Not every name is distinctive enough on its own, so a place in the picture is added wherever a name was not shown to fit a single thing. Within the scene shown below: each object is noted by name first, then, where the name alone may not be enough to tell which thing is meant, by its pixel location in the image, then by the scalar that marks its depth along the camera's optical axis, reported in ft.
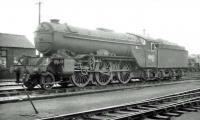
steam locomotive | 40.75
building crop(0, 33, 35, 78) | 92.99
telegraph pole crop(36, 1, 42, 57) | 107.73
